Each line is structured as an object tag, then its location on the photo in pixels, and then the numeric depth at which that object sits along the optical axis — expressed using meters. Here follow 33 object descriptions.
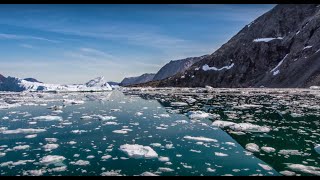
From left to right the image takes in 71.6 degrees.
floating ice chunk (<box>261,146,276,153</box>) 8.04
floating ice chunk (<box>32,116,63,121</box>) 13.51
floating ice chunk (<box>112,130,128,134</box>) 10.57
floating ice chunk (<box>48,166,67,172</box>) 6.29
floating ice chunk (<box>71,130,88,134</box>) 10.48
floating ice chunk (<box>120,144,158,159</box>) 7.48
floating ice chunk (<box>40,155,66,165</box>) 6.83
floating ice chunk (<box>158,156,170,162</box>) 7.09
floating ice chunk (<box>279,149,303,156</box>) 7.73
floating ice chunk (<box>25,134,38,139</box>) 9.64
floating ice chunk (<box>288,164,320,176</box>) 6.24
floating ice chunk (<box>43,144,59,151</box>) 8.11
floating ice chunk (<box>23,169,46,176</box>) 6.02
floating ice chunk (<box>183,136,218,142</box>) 9.41
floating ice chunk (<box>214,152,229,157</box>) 7.70
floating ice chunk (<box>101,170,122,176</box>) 6.08
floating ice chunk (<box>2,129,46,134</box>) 10.40
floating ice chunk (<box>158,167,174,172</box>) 6.33
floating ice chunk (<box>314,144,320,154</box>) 7.96
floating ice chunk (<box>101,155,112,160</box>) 7.26
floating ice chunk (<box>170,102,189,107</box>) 21.99
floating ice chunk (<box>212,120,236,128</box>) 12.01
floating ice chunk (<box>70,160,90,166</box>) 6.71
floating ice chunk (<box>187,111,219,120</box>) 14.52
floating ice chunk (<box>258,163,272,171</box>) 6.50
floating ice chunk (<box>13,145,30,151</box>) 8.14
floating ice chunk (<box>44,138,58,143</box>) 9.06
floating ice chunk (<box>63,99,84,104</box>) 22.66
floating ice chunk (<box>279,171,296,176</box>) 6.14
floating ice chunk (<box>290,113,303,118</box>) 14.76
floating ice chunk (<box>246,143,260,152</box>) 8.18
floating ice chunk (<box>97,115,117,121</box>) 13.66
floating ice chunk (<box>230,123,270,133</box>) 11.04
